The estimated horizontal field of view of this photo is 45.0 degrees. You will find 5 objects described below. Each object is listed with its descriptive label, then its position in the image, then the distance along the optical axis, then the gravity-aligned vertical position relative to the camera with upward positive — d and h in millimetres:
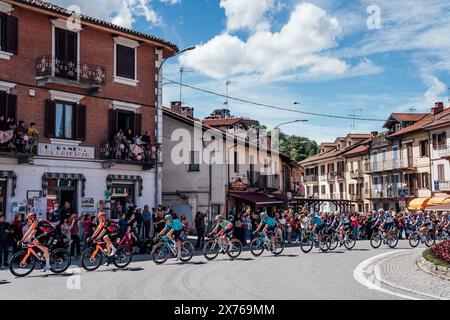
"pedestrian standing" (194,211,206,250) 22719 -1354
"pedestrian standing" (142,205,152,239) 23359 -992
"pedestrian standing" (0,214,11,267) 15842 -1238
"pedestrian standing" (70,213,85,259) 17750 -1282
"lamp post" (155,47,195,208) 27016 +4097
